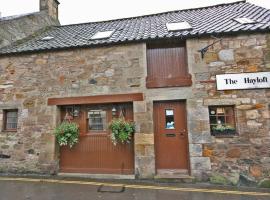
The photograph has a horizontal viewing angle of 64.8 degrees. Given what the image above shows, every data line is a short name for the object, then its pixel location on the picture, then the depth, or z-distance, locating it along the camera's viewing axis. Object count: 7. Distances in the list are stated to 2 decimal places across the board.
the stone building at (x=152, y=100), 5.99
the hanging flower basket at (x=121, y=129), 6.39
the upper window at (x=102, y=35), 7.83
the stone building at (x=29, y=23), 9.10
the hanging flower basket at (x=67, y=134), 6.73
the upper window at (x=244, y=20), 6.81
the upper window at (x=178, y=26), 7.32
